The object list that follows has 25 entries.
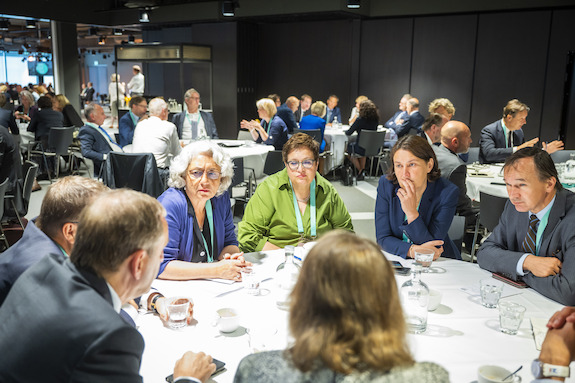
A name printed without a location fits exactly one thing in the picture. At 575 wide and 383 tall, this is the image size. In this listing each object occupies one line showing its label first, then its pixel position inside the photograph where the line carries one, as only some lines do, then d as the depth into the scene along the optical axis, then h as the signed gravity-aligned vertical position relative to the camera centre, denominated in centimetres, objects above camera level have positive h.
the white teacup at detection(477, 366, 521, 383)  143 -79
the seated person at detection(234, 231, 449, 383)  96 -45
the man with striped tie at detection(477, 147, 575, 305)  220 -60
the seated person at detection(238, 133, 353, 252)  301 -66
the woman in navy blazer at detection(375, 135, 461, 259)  284 -57
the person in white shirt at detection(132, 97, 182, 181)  563 -50
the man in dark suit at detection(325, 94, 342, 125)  1105 -22
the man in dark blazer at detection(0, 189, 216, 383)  117 -52
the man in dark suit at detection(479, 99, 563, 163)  574 -38
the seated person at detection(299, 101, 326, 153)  850 -41
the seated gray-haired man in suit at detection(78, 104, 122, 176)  640 -57
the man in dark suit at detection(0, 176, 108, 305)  173 -47
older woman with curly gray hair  252 -61
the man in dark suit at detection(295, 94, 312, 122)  1120 -12
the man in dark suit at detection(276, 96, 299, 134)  900 -32
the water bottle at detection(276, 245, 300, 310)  210 -76
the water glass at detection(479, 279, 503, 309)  204 -79
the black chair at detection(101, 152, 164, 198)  523 -82
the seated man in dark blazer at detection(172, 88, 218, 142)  775 -39
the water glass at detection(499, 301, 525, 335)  180 -78
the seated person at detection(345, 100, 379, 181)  866 -44
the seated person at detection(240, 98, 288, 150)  727 -43
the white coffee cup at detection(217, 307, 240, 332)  174 -79
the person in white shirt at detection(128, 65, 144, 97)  1385 +36
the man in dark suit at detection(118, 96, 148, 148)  754 -36
